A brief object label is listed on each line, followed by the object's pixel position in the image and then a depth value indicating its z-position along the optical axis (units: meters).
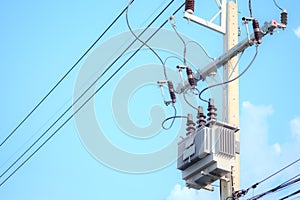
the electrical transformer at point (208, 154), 11.12
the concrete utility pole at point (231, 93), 11.29
